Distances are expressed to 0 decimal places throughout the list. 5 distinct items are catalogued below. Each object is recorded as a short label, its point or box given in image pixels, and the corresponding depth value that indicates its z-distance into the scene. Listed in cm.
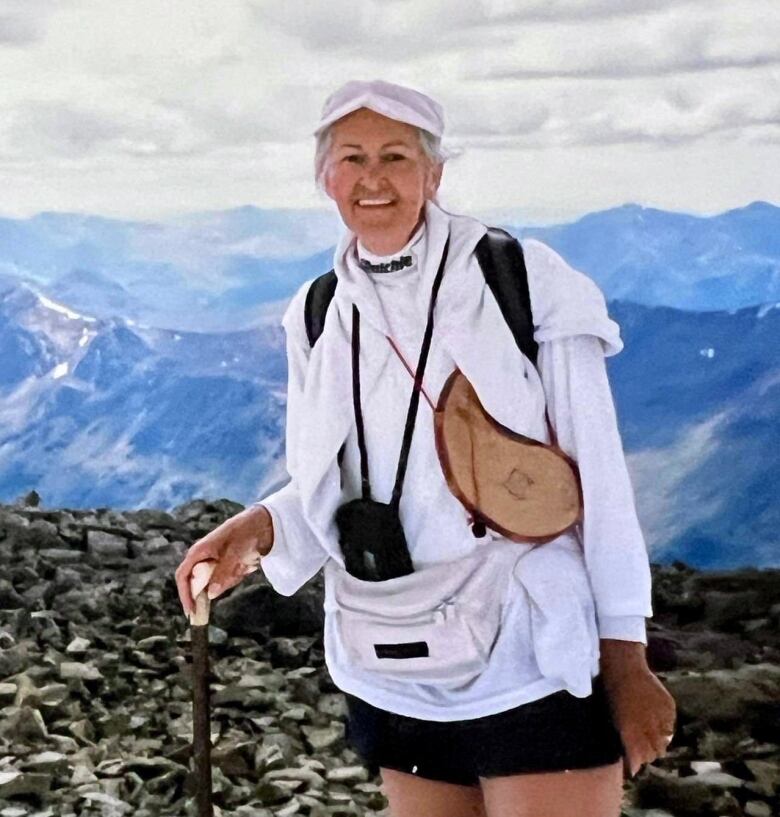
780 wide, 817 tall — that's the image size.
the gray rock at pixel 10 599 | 520
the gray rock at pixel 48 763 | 379
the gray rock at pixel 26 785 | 365
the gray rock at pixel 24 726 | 404
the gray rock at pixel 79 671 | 450
